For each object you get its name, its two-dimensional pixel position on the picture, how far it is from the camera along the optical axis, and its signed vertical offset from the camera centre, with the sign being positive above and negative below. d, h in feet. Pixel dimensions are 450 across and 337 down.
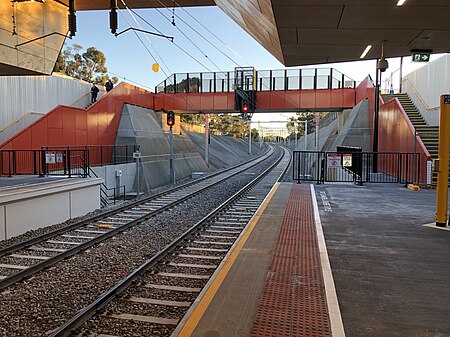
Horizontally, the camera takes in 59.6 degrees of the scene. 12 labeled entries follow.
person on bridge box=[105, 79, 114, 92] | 90.06 +14.07
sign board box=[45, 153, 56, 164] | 53.11 -1.48
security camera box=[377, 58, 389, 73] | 49.14 +10.61
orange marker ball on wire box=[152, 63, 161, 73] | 81.30 +16.70
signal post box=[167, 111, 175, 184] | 76.92 +4.59
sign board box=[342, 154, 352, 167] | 51.72 -1.55
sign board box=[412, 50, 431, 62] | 43.16 +10.31
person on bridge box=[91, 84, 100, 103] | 85.15 +11.95
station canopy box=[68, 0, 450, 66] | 29.91 +10.99
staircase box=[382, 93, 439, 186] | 54.41 +2.83
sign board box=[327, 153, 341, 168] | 50.29 -1.63
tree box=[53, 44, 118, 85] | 171.63 +37.45
